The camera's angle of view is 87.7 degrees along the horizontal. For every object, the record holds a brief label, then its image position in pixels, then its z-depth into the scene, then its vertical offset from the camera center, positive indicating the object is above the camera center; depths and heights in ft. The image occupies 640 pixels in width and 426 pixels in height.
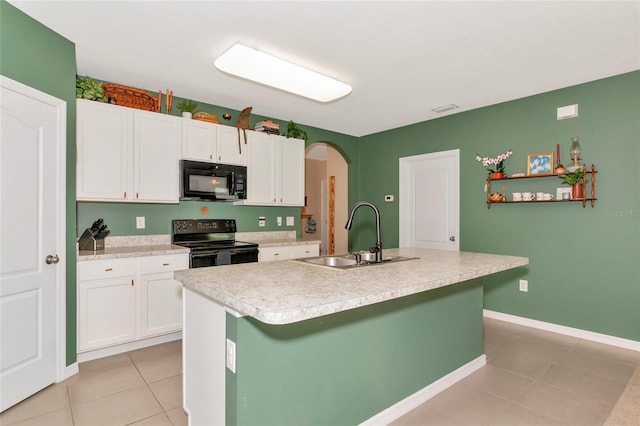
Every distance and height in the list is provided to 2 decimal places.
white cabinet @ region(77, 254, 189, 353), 8.84 -2.35
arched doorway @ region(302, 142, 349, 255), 20.71 +1.16
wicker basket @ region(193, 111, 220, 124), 11.88 +3.58
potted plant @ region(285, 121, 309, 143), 14.28 +3.68
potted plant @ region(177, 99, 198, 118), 11.60 +3.81
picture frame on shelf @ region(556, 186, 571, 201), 10.79 +0.71
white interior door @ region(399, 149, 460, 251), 14.38 +0.68
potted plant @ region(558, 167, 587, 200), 10.45 +1.05
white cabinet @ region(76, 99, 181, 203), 9.45 +1.92
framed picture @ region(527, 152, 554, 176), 11.32 +1.76
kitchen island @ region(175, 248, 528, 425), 4.54 -2.08
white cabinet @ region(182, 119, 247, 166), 11.46 +2.64
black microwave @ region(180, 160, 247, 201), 11.23 +1.26
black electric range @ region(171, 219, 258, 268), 10.70 -0.95
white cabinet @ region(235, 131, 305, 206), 13.21 +1.89
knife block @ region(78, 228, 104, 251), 9.43 -0.71
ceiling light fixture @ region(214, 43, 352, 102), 8.20 +3.85
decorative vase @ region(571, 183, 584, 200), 10.48 +0.72
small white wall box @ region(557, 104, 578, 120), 10.88 +3.40
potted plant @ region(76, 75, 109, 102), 9.45 +3.67
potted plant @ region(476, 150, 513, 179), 12.46 +1.97
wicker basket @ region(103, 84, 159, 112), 10.07 +3.74
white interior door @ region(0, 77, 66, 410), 6.82 -0.49
